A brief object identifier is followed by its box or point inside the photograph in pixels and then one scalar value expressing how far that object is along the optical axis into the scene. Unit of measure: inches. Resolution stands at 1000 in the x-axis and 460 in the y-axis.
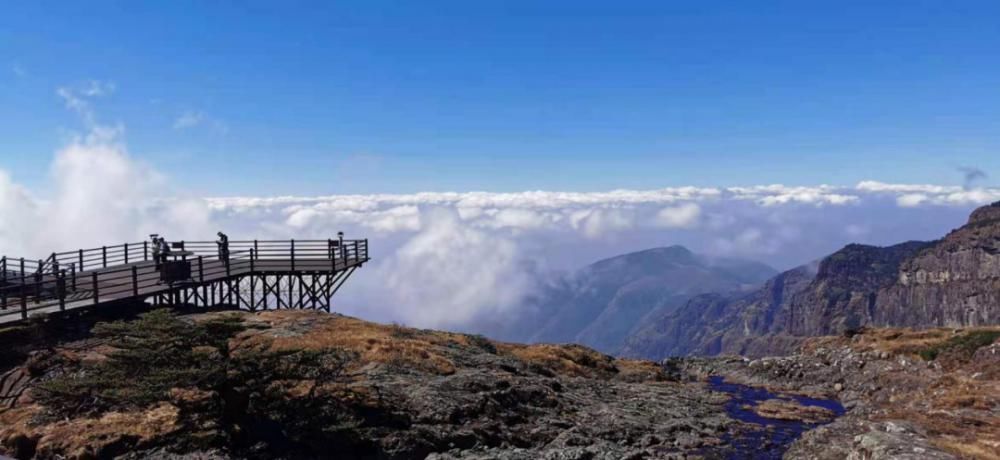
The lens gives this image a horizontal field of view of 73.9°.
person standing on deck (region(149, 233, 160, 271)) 1704.6
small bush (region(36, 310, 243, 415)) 714.2
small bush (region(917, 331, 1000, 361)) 1293.1
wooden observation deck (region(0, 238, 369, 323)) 1349.7
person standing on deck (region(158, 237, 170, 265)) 1638.5
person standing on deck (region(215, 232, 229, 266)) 1940.7
